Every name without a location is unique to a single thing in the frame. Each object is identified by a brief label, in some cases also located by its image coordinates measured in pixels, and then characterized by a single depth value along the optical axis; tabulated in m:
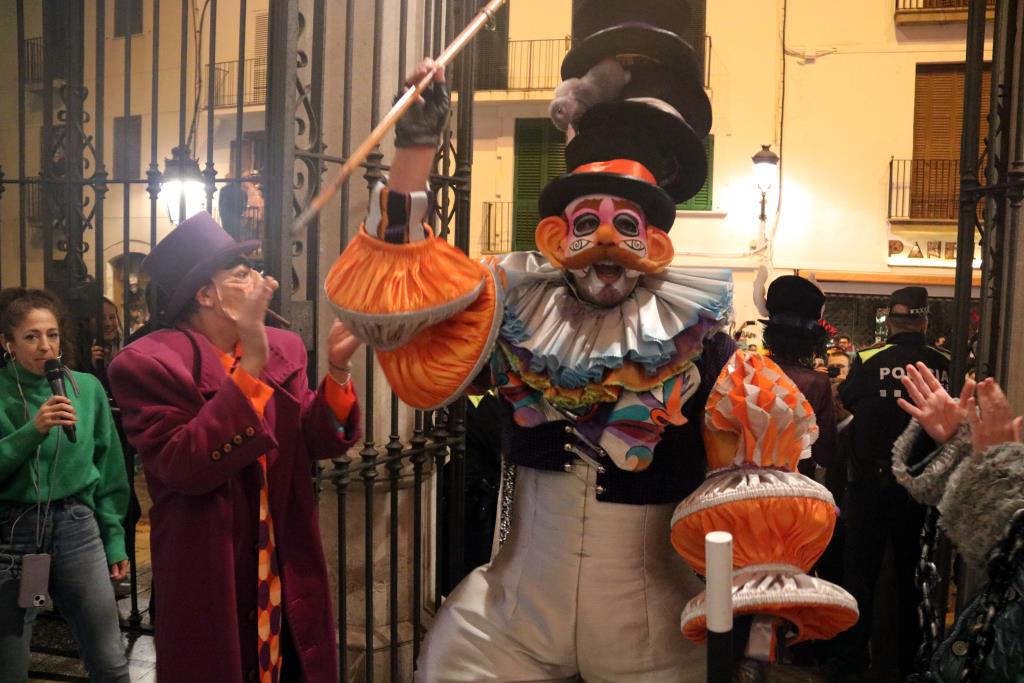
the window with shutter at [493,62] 12.50
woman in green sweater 2.87
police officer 3.89
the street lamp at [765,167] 10.27
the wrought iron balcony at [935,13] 11.33
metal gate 2.67
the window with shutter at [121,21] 10.06
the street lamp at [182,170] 3.10
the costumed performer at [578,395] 1.97
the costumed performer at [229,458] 1.93
